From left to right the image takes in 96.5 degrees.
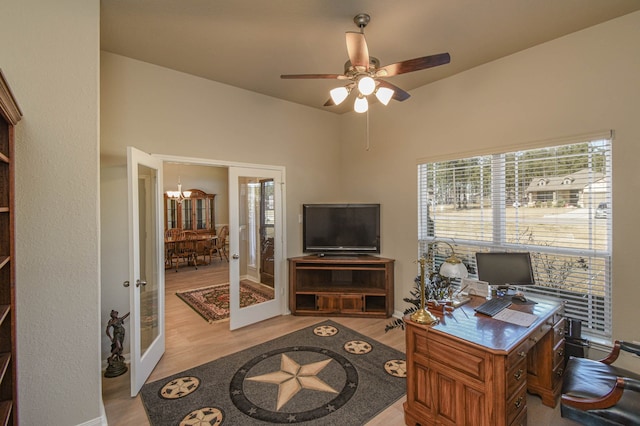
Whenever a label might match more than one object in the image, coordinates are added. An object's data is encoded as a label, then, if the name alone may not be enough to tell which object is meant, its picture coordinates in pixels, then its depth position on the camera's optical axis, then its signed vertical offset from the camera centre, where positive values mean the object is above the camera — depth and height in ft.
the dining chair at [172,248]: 23.85 -3.15
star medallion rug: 7.21 -5.16
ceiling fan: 6.45 +3.49
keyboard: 6.99 -2.50
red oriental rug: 12.90 -5.05
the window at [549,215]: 8.29 -0.21
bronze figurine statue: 8.93 -4.30
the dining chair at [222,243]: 27.17 -3.09
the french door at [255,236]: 12.40 -1.18
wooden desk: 5.38 -3.31
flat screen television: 14.24 -0.96
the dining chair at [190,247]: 24.59 -3.20
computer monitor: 8.18 -1.75
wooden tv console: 13.35 -3.86
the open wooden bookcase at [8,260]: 4.94 -0.86
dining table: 24.04 -3.16
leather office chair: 4.93 -3.55
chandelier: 25.59 +1.48
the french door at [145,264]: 8.20 -1.72
